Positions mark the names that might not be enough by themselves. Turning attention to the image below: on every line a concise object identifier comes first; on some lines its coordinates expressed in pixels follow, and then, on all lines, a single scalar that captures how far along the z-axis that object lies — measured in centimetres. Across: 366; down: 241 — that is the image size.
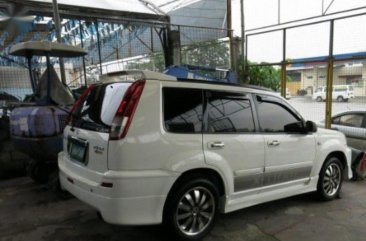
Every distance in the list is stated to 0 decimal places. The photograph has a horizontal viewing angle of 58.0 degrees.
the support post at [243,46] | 938
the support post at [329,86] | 711
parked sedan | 710
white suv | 300
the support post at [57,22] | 670
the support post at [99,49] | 857
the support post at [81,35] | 880
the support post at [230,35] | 971
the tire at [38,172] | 555
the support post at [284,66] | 811
